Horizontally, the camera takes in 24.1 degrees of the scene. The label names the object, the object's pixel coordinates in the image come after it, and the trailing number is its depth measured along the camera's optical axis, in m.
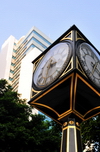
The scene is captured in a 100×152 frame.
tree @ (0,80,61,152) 9.05
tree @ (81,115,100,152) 9.64
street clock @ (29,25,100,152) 4.61
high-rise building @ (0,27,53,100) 39.94
